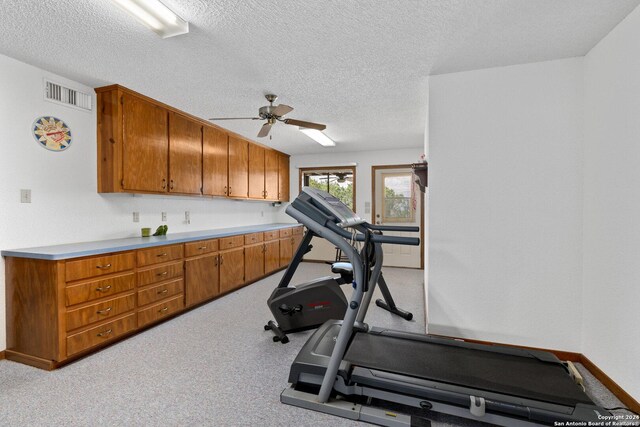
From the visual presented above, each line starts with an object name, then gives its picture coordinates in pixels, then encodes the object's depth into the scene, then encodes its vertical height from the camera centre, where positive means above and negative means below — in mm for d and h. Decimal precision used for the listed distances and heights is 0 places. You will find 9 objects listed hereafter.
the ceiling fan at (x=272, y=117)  3193 +1036
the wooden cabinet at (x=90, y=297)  2291 -797
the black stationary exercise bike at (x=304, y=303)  2920 -936
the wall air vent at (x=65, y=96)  2698 +1086
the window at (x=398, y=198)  6059 +247
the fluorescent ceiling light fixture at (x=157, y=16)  1745 +1208
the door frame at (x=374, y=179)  6117 +654
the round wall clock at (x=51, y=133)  2646 +703
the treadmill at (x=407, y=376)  1604 -1028
